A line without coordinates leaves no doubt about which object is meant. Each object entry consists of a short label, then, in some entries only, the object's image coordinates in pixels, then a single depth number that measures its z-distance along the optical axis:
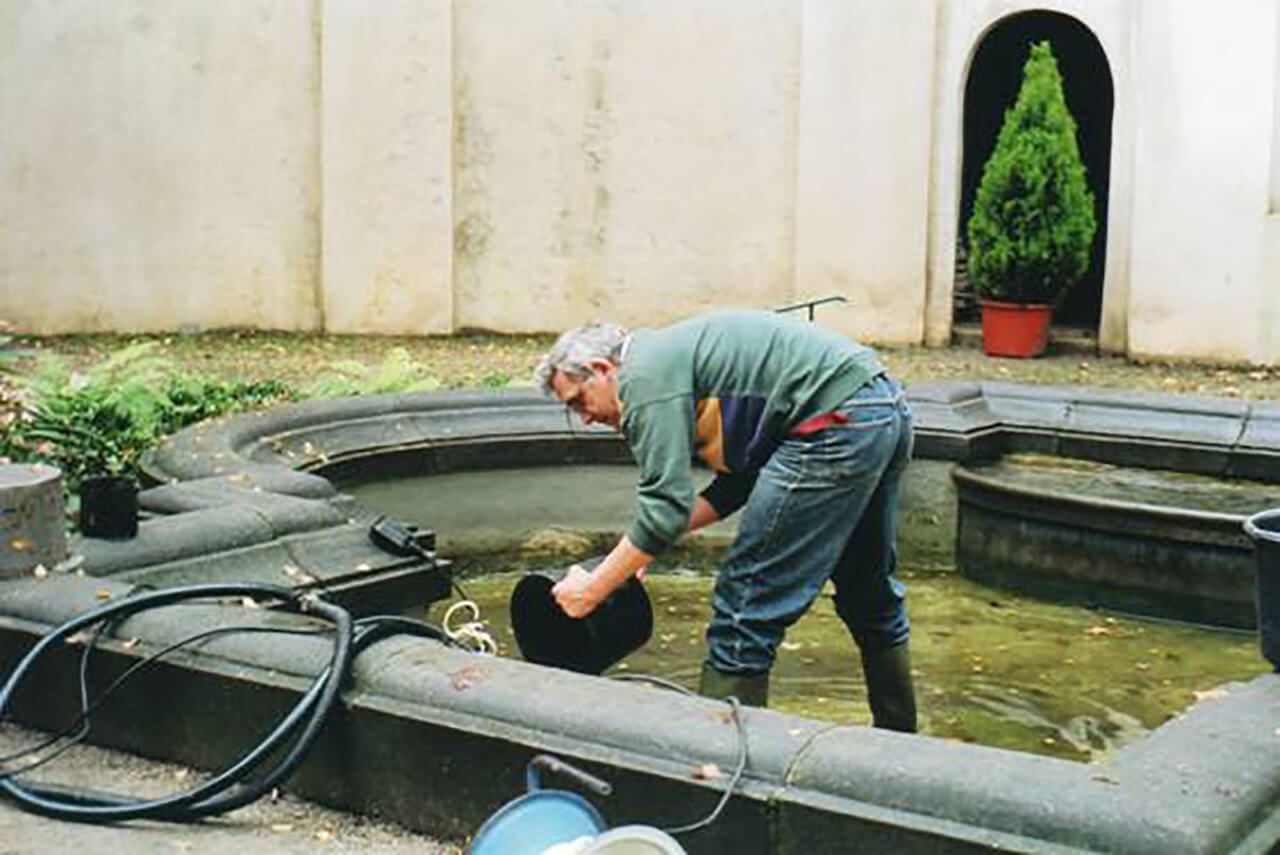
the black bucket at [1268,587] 5.02
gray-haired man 5.32
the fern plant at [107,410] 9.48
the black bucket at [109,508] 6.39
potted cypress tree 14.37
